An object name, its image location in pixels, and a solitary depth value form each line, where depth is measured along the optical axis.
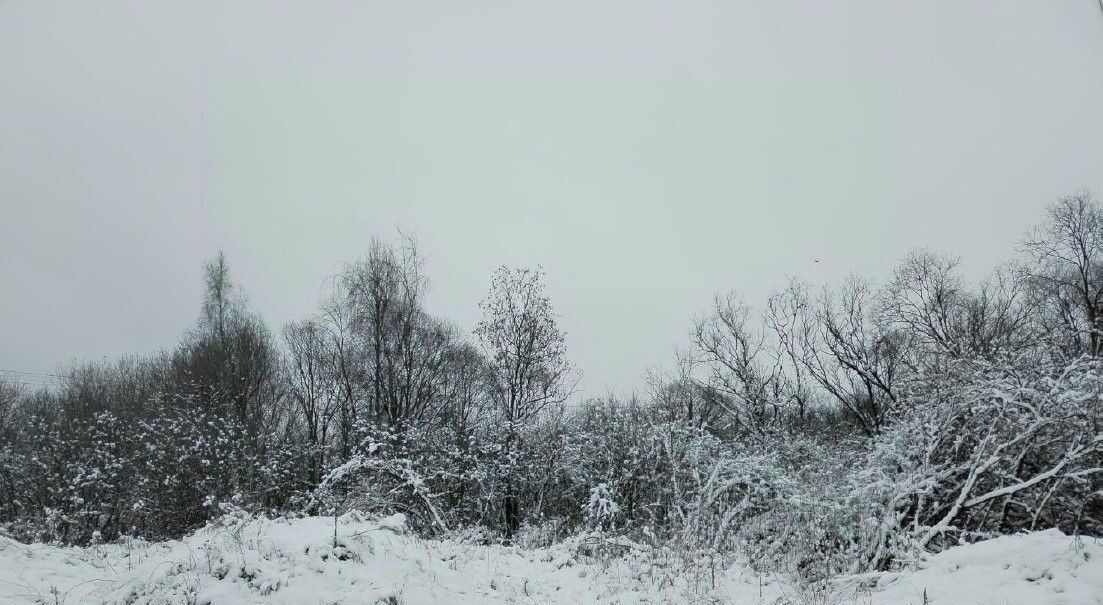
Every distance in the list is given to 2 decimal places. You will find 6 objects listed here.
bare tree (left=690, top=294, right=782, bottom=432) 23.25
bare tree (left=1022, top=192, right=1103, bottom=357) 26.72
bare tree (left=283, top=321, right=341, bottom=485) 29.70
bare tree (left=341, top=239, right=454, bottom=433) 19.56
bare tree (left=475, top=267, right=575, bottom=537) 18.47
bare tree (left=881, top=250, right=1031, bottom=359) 27.31
